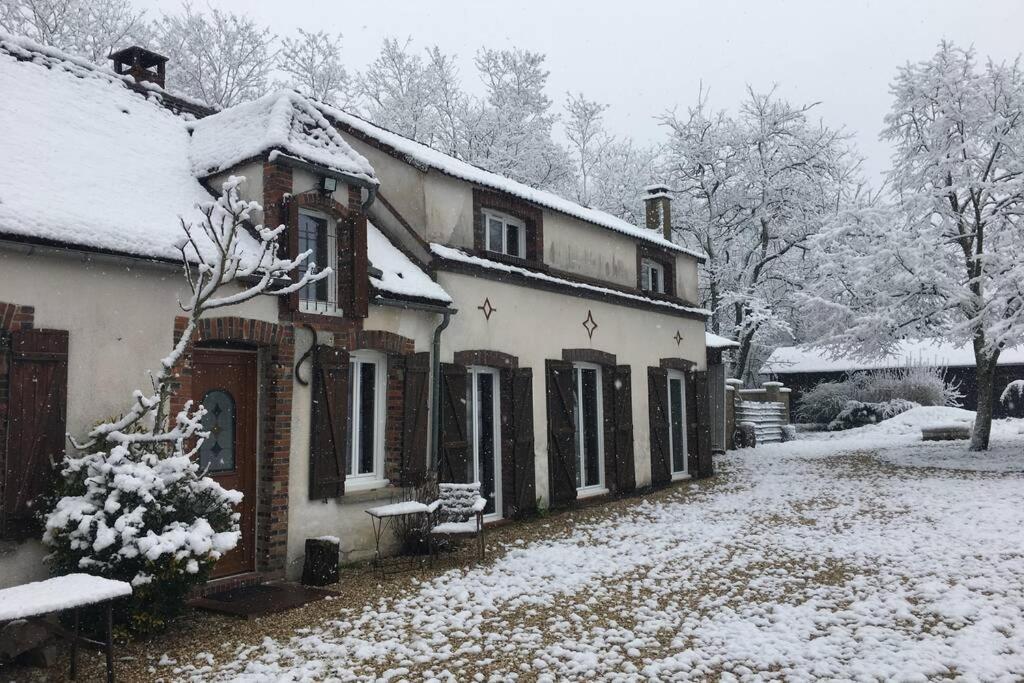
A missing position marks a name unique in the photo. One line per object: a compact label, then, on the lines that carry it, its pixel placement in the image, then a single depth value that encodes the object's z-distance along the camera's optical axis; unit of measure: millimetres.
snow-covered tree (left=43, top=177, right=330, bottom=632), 5023
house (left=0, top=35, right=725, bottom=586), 5605
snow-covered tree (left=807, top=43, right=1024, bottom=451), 16203
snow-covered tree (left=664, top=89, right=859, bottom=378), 25688
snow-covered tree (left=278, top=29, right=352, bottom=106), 23938
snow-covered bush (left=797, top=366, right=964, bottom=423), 27266
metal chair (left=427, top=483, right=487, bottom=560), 8188
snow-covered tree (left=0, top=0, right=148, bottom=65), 18272
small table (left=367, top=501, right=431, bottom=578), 7473
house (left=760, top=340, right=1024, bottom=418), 29109
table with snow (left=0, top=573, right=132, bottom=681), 4085
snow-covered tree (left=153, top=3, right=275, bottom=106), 21922
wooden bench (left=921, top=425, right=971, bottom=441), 20203
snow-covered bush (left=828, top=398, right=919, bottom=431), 26297
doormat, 6020
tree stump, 6965
